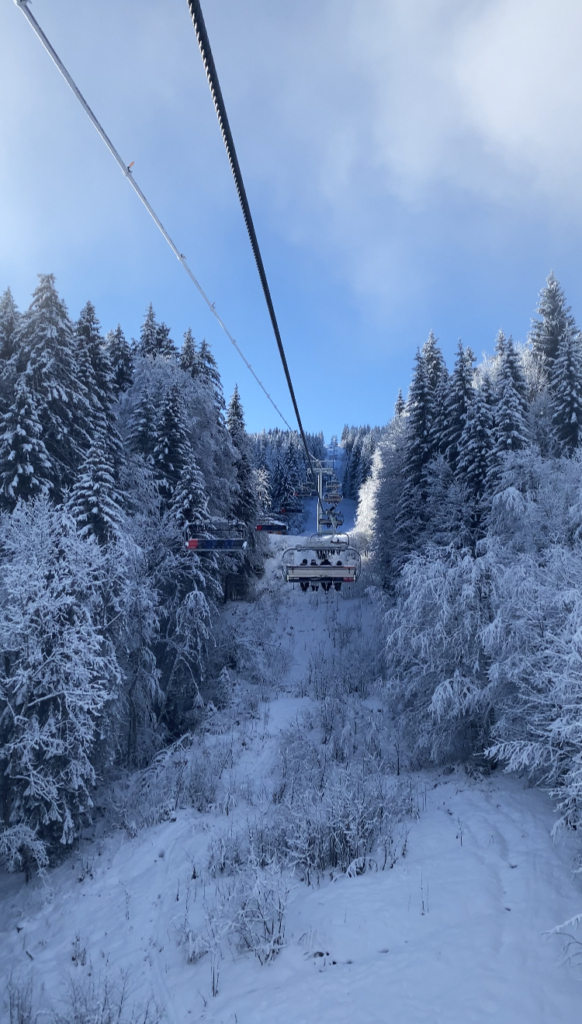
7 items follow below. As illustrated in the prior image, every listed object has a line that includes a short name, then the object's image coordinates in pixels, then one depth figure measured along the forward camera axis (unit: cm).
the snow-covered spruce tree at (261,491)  4042
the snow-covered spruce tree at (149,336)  3416
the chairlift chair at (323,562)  1819
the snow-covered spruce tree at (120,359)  3086
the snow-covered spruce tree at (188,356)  3259
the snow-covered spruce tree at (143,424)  2541
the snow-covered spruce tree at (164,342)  3406
